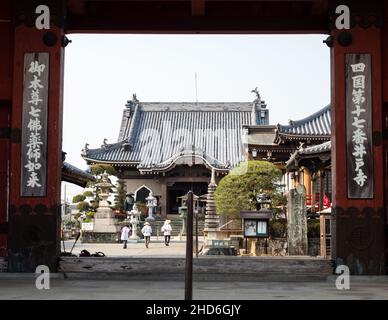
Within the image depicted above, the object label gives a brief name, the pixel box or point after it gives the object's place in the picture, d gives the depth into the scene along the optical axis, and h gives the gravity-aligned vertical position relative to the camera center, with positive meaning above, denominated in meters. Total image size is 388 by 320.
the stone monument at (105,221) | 36.72 -0.31
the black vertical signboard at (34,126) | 12.09 +1.73
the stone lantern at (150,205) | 49.35 +0.87
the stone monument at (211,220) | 27.50 -0.18
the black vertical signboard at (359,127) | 11.98 +1.72
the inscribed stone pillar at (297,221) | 20.94 -0.16
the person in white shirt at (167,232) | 32.98 -0.84
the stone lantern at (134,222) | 39.19 -0.39
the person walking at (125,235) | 30.41 -0.93
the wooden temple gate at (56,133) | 11.95 +1.62
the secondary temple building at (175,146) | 53.78 +6.52
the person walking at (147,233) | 30.83 -0.84
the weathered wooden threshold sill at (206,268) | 12.16 -1.02
